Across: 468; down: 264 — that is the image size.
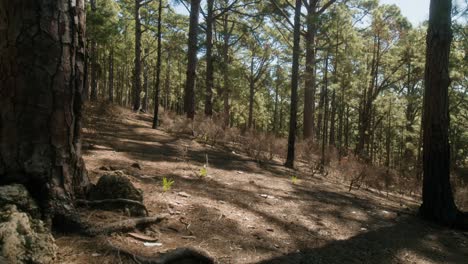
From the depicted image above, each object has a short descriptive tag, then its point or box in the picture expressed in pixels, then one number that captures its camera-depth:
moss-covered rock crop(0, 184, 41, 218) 1.92
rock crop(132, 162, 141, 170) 4.72
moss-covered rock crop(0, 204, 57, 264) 1.65
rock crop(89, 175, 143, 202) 2.75
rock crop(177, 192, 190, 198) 3.81
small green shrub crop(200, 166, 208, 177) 4.91
